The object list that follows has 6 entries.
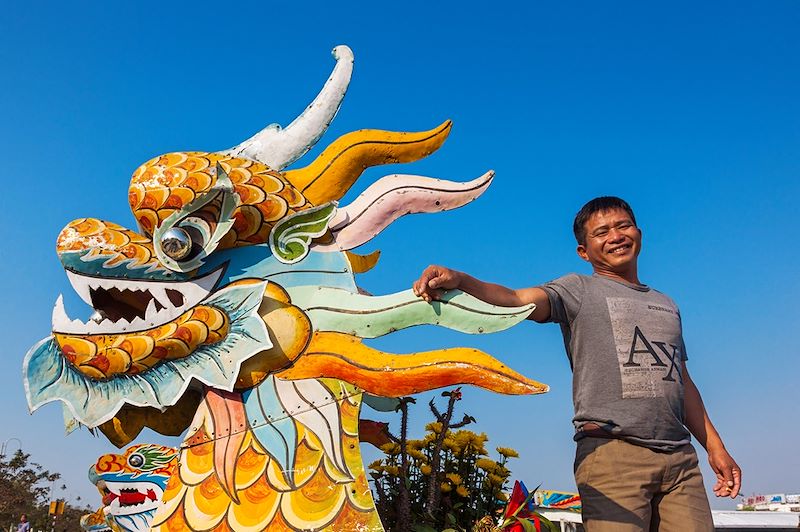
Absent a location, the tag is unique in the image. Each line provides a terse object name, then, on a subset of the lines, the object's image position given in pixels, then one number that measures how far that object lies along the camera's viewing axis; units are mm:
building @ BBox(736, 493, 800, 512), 26312
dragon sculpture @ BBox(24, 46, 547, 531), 3275
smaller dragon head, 3576
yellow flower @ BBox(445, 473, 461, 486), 3733
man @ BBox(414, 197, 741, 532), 2465
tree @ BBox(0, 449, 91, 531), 15203
